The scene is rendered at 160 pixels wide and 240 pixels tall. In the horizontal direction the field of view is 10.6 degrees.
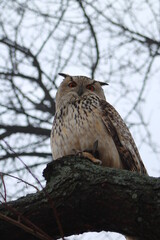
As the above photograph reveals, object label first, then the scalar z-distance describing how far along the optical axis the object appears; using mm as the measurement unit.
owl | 7371
